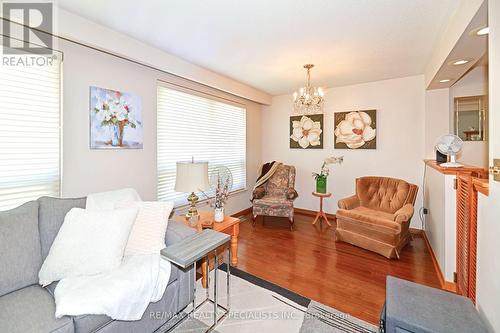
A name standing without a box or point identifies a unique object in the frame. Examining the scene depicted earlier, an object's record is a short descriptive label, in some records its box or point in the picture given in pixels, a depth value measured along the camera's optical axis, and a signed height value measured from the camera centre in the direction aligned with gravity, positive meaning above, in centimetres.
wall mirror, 312 +69
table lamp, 222 -12
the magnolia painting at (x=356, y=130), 392 +66
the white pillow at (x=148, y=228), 178 -51
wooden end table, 238 -65
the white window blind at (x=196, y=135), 306 +50
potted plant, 394 -14
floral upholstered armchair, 381 -54
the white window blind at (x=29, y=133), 180 +28
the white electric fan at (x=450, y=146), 230 +21
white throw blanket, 125 -75
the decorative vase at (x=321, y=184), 393 -32
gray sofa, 117 -78
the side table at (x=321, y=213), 384 -84
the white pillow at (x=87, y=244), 146 -54
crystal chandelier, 294 +90
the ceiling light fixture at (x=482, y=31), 169 +104
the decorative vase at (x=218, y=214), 252 -54
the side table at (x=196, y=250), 146 -59
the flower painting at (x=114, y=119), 229 +51
